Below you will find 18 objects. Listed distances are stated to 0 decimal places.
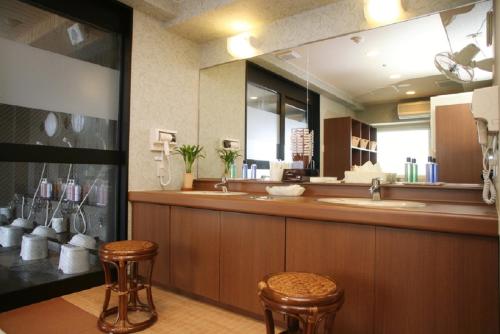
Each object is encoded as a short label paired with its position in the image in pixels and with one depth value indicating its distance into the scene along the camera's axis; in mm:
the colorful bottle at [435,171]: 1825
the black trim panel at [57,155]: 1920
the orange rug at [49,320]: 1671
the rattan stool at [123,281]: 1633
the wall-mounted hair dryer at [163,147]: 2650
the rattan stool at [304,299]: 1043
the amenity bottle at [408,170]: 1932
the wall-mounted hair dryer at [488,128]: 1233
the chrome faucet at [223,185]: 2564
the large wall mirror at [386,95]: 1764
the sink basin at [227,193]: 2277
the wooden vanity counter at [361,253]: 1172
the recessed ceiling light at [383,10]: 1979
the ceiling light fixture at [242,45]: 2650
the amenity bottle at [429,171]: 1840
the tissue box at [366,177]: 1956
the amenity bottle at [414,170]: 1907
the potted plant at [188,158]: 2848
